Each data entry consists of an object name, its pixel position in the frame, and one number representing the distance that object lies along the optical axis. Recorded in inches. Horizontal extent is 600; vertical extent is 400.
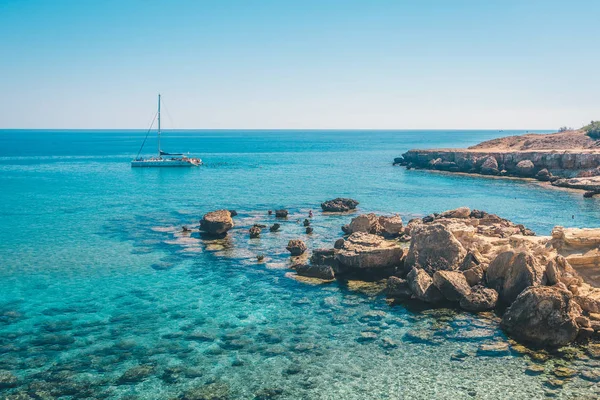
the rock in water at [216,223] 1925.4
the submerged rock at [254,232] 1952.6
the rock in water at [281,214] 2345.0
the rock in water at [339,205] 2513.5
